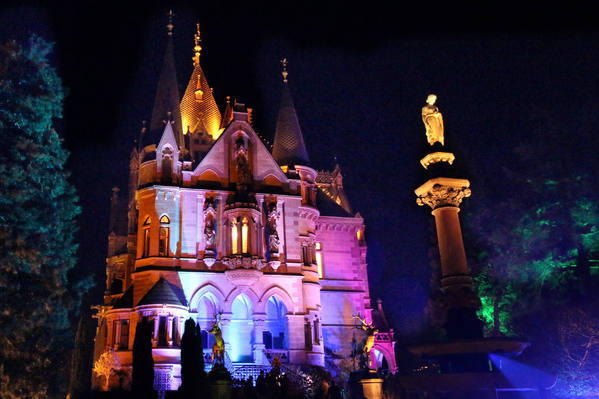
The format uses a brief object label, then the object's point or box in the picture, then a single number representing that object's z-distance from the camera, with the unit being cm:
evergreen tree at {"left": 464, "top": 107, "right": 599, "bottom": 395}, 2388
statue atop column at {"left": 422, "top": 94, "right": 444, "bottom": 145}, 2153
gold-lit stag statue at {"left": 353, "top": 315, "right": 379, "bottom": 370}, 2557
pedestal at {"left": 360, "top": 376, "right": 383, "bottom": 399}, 2312
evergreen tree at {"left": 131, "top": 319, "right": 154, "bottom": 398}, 2202
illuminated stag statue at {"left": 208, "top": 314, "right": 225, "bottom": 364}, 2473
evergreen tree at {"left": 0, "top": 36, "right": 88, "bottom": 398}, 1955
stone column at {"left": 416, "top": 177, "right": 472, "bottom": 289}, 1991
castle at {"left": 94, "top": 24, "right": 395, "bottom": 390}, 3456
